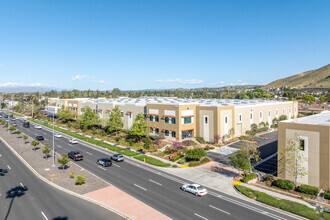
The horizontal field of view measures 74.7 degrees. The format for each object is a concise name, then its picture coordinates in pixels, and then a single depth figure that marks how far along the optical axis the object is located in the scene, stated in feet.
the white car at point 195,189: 85.15
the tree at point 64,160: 109.15
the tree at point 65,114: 274.36
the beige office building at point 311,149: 84.58
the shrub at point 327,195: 77.99
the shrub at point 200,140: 169.78
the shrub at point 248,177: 98.18
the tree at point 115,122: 193.26
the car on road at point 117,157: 130.52
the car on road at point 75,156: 132.16
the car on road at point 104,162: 120.14
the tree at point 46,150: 130.50
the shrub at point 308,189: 81.63
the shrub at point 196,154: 125.59
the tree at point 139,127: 166.18
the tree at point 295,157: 88.99
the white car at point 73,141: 177.37
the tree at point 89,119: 219.20
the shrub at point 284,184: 87.30
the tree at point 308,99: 465.88
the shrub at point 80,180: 91.91
